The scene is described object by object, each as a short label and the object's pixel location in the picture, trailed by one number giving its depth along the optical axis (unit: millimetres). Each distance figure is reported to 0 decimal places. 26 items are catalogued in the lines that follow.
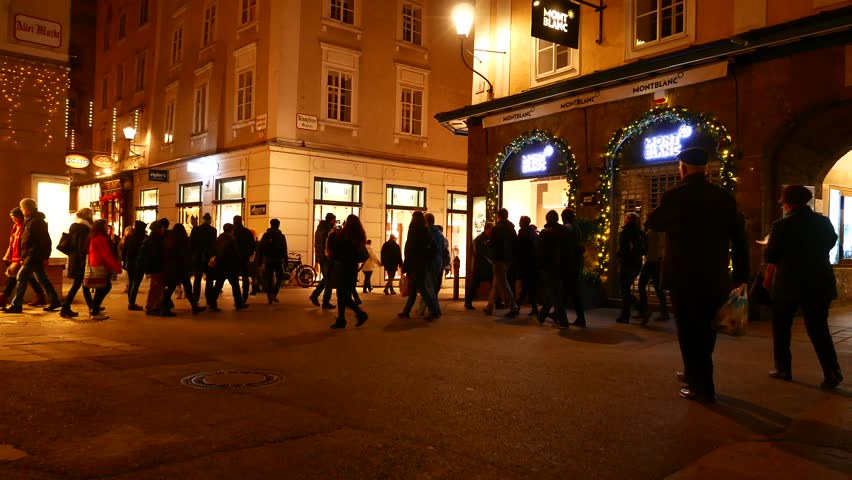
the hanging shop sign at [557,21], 14000
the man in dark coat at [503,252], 11977
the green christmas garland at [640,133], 11977
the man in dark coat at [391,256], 17906
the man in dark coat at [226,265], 12914
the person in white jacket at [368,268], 19266
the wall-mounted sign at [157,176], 27500
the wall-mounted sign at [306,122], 23094
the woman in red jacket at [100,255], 11336
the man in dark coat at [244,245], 14516
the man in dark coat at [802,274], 6262
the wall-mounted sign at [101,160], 29453
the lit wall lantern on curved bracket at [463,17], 15445
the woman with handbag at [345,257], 10281
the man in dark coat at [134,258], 12945
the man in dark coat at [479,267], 13859
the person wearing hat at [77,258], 11391
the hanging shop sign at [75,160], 25125
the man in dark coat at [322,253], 13543
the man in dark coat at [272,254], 14891
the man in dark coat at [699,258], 5469
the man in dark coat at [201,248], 13047
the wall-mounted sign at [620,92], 12211
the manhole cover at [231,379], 5992
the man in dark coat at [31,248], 11578
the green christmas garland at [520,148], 14977
